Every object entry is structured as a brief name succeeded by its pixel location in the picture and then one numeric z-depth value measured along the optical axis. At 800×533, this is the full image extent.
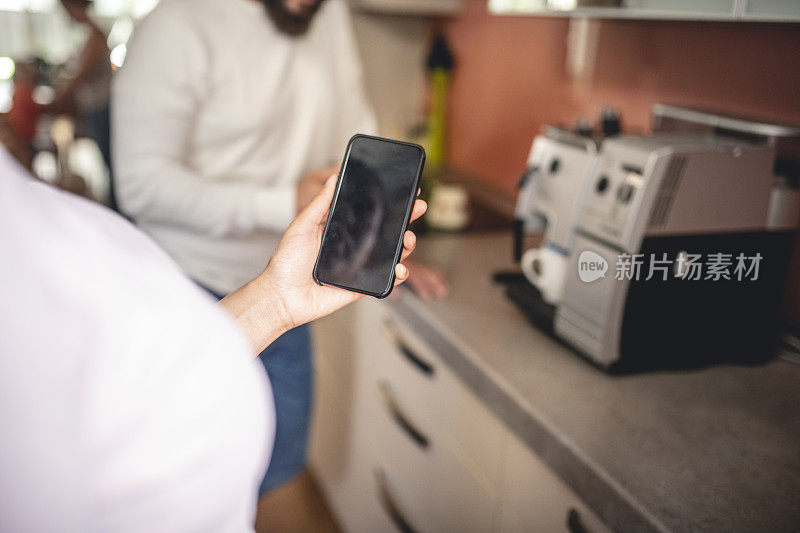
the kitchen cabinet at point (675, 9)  0.81
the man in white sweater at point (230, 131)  1.07
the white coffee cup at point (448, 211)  1.61
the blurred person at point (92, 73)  2.84
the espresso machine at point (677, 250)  0.85
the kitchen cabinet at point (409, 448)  0.90
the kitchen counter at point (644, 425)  0.69
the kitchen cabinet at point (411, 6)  1.90
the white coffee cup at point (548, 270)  1.05
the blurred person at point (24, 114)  3.38
